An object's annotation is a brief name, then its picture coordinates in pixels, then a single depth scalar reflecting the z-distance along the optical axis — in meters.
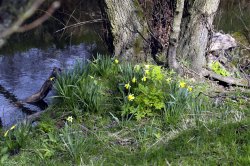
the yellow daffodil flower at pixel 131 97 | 9.75
